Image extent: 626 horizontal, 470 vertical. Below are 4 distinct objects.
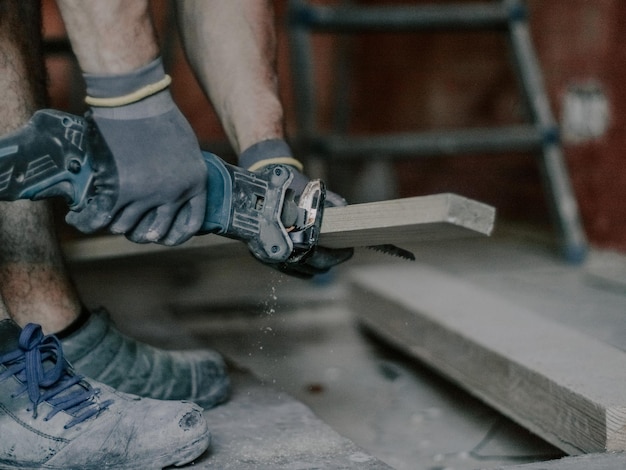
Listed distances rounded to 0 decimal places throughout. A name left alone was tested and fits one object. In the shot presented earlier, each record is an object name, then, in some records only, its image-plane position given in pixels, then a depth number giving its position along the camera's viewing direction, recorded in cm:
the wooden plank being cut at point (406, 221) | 253
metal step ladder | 360
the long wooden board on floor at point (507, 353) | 268
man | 251
